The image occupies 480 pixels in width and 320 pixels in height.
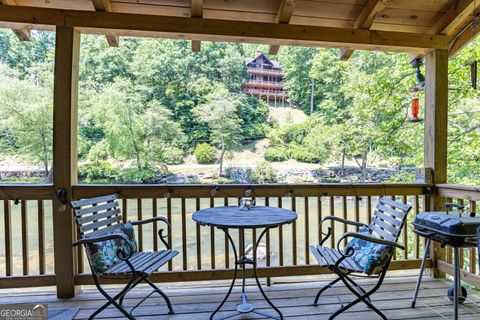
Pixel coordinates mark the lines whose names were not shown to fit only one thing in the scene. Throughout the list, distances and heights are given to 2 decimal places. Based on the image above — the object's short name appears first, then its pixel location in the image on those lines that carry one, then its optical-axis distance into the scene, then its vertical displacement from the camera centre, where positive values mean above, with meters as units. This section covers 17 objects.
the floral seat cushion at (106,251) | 1.98 -0.65
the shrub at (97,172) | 14.06 -0.73
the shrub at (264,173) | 14.44 -0.85
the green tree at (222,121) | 15.34 +1.76
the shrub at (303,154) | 14.21 +0.06
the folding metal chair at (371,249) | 1.97 -0.65
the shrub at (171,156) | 14.68 -0.01
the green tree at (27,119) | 13.56 +1.69
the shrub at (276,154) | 14.94 +0.06
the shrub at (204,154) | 14.99 +0.08
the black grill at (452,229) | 1.90 -0.48
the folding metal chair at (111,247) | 1.91 -0.63
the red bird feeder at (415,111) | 3.12 +0.45
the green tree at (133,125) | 14.62 +1.53
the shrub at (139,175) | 14.36 -0.90
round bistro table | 1.89 -0.42
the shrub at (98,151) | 14.23 +0.24
